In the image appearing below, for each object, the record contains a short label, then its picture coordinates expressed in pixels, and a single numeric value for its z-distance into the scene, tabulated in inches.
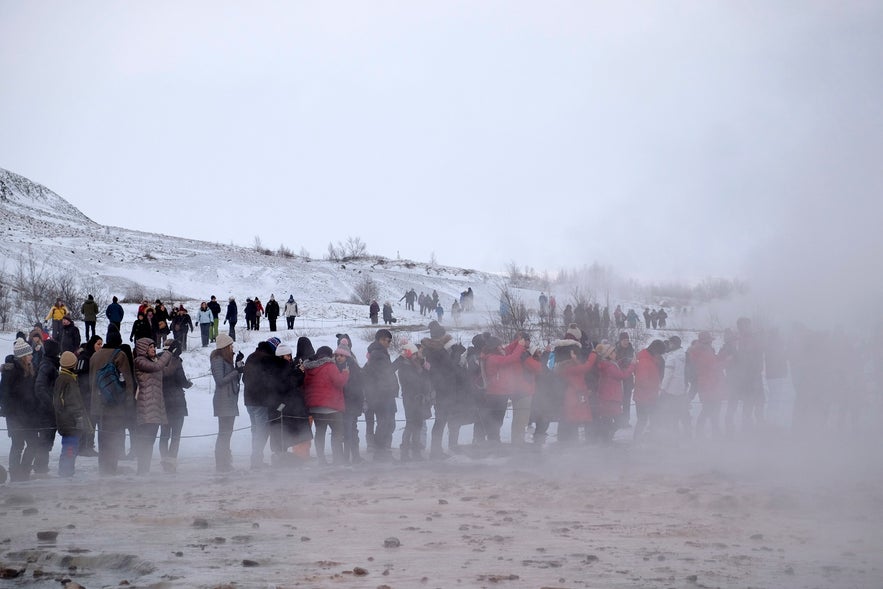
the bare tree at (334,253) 5437.5
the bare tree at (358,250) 5349.4
